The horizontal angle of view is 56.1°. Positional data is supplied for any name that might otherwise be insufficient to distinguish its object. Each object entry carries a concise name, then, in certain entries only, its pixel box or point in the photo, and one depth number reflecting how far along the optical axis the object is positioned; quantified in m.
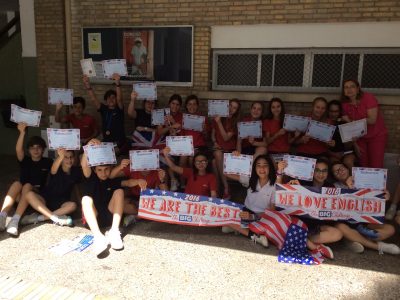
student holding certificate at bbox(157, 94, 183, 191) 6.08
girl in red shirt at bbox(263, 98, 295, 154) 5.82
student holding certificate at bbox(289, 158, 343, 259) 4.18
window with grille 6.19
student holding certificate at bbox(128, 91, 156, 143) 6.44
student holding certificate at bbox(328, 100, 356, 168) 5.48
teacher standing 5.51
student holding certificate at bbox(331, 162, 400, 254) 4.22
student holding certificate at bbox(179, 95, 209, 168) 5.96
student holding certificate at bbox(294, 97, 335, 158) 5.61
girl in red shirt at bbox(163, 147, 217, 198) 4.93
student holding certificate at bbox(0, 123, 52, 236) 4.97
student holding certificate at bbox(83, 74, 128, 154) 6.45
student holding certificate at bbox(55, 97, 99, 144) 6.61
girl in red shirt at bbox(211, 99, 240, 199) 5.92
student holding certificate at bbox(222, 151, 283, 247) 4.56
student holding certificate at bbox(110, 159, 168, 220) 4.89
